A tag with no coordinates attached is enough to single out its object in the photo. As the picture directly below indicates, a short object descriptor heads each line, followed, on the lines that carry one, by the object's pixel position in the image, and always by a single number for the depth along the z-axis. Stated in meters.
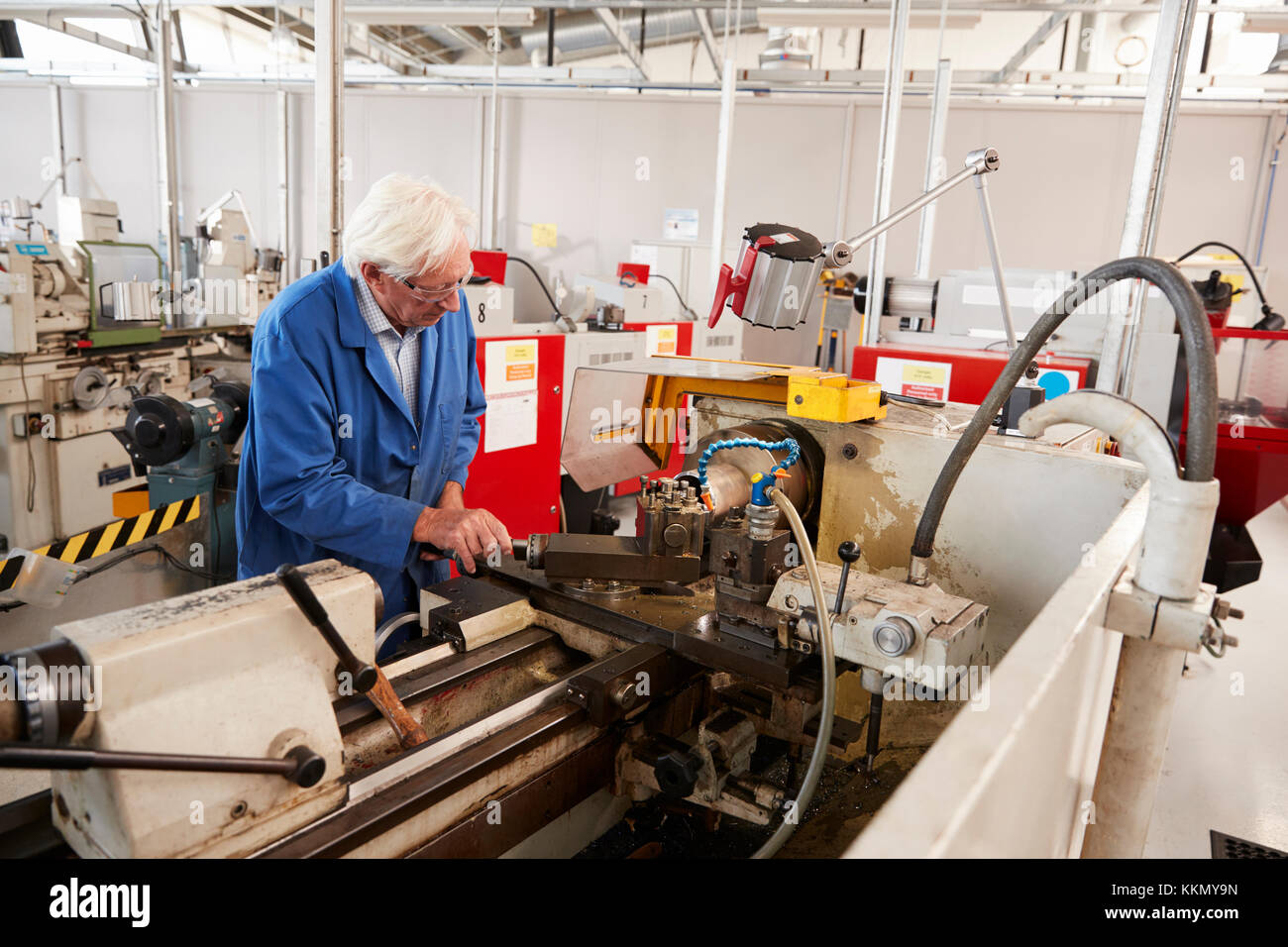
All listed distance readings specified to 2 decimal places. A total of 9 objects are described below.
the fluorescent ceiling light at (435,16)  4.06
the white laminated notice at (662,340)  3.94
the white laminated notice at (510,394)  2.84
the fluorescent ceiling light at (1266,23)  3.26
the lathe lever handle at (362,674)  0.79
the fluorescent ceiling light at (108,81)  6.66
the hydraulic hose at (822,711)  0.93
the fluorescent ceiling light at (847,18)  3.90
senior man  1.31
